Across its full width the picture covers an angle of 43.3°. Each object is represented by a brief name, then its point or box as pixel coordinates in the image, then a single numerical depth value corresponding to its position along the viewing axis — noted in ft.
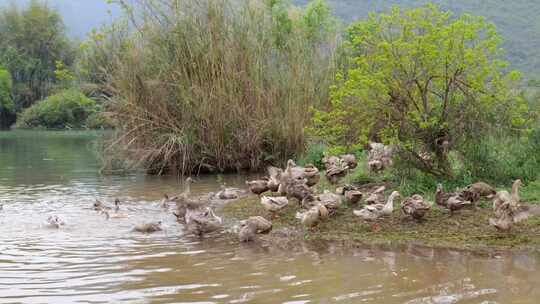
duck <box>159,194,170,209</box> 39.15
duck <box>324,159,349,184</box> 39.27
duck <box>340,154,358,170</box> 42.27
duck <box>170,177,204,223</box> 32.71
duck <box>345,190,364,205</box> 31.55
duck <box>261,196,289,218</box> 31.86
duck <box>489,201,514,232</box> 26.05
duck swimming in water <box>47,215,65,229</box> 32.81
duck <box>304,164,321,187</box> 35.88
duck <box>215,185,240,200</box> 40.65
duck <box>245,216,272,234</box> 28.73
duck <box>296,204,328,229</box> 29.50
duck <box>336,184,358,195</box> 33.45
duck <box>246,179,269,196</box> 36.86
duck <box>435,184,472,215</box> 28.84
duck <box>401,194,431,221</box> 28.40
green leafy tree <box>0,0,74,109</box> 240.69
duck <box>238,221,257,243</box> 28.45
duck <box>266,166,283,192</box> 35.20
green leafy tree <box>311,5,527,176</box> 31.81
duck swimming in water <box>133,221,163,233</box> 31.37
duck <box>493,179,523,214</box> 26.14
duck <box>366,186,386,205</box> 30.66
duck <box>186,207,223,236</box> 30.25
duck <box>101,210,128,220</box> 35.68
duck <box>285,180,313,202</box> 32.53
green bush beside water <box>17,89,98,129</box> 189.57
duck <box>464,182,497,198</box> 30.32
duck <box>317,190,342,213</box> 30.55
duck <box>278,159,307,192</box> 33.24
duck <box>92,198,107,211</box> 37.22
